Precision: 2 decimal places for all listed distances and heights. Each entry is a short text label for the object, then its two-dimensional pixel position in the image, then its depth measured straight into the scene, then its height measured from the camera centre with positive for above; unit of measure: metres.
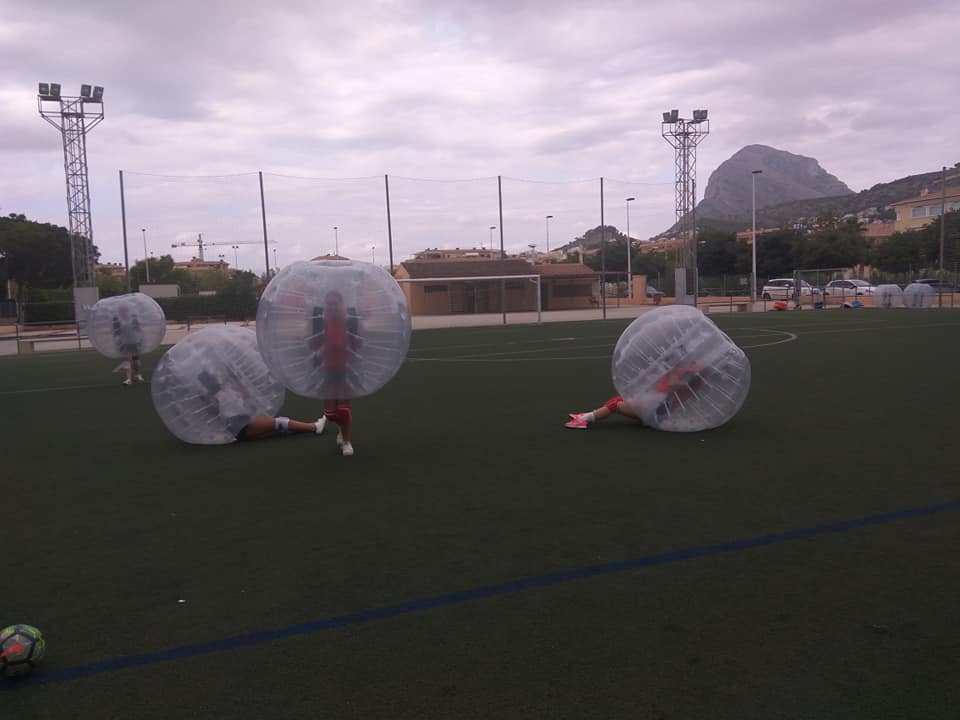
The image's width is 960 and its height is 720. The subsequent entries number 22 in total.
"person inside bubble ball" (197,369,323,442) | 8.52 -1.04
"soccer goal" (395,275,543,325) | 51.19 +0.61
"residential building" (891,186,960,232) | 73.25 +7.89
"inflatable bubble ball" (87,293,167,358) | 13.48 -0.12
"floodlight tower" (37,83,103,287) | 37.22 +8.51
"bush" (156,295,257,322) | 38.69 +0.43
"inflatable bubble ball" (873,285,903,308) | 38.78 -0.22
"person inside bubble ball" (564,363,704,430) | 8.44 -0.94
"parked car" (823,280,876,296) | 43.28 +0.30
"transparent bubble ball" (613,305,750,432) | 8.41 -0.79
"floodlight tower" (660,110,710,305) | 48.50 +7.61
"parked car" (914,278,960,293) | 39.47 +0.24
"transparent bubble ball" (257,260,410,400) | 6.95 -0.13
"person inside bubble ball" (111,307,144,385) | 13.46 -0.28
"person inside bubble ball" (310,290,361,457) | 6.94 -0.28
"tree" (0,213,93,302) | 52.59 +4.49
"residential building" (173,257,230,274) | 115.22 +7.61
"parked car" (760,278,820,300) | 47.92 +0.37
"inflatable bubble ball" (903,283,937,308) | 37.22 -0.25
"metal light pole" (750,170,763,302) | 45.00 +0.96
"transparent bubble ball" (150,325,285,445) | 8.48 -0.77
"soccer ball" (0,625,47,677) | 3.46 -1.45
